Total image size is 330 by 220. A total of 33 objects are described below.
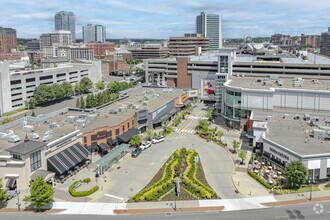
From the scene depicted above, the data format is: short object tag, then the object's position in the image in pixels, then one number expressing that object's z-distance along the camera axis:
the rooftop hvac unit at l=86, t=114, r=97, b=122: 72.50
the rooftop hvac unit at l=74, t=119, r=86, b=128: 67.88
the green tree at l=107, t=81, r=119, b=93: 137.38
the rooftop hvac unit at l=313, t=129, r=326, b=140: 60.28
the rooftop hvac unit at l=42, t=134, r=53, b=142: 56.69
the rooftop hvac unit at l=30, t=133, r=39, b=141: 58.31
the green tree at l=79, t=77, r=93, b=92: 142.12
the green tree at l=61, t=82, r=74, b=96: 130.90
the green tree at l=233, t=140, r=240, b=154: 66.00
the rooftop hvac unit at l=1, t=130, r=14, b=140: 59.38
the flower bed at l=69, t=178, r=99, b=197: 48.62
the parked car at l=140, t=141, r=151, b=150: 69.29
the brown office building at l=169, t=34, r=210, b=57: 197.62
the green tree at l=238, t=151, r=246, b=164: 60.56
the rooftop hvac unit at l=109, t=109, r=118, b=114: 79.49
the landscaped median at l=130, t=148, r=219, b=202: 48.09
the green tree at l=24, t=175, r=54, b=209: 42.97
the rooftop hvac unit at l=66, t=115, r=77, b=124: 70.88
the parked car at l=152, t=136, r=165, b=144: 73.94
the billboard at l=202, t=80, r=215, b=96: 122.81
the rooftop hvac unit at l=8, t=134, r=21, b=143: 57.38
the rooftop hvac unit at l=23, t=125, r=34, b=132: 63.99
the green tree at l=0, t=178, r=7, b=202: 43.92
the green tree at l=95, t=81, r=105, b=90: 151.88
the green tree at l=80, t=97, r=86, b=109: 109.12
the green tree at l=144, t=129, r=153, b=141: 73.82
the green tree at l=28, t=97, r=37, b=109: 112.94
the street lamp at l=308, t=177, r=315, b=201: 50.82
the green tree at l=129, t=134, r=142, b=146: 68.75
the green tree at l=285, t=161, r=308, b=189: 48.69
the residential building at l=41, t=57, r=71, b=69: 162.74
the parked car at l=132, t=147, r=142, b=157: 65.44
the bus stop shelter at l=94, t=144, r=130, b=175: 56.75
